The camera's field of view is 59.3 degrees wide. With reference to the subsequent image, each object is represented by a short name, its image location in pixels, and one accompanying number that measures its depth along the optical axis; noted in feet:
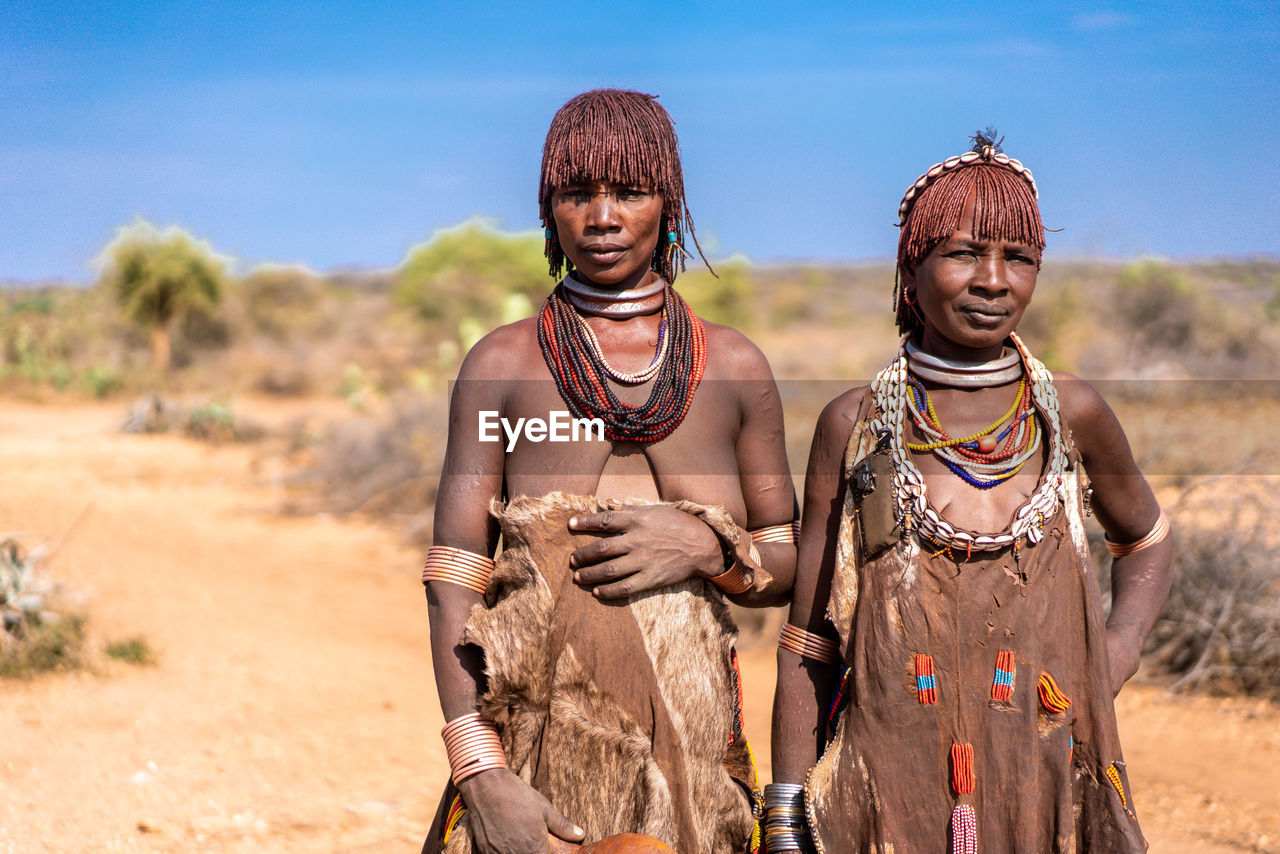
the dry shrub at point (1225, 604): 18.51
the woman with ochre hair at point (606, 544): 6.68
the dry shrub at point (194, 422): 50.34
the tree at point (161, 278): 68.74
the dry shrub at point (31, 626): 19.42
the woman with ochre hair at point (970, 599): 6.44
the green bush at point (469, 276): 67.56
